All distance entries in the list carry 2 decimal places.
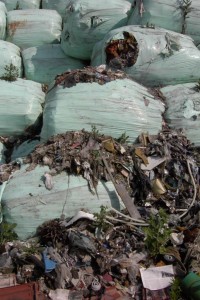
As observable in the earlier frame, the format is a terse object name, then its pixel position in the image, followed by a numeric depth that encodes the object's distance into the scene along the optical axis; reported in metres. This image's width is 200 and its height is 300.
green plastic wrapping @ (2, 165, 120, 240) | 3.58
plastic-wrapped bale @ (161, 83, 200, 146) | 4.12
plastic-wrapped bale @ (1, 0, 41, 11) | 6.02
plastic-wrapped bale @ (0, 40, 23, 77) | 5.03
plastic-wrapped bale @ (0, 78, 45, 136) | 4.39
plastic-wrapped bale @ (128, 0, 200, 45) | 4.61
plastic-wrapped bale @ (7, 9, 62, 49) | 5.38
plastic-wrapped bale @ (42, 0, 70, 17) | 5.80
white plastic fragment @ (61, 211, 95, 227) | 3.48
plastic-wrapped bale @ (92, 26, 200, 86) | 4.36
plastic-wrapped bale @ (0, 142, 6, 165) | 4.41
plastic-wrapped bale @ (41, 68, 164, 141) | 3.95
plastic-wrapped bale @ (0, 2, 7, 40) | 5.34
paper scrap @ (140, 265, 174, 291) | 3.30
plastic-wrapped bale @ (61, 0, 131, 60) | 4.85
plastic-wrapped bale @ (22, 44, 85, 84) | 5.14
